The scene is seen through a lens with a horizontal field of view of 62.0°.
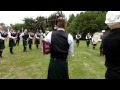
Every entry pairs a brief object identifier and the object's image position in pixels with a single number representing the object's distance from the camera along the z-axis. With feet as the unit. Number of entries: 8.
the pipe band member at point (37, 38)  29.00
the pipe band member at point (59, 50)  5.83
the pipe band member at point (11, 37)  21.48
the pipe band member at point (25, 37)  25.10
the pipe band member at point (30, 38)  27.20
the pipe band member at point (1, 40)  17.93
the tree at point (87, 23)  61.42
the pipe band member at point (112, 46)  3.33
